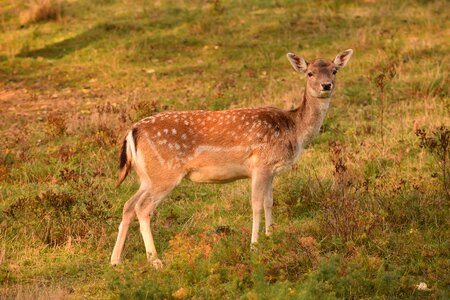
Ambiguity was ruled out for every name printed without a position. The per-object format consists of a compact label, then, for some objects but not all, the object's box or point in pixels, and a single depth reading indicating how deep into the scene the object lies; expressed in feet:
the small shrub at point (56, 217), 52.34
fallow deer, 49.65
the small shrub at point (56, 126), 75.41
